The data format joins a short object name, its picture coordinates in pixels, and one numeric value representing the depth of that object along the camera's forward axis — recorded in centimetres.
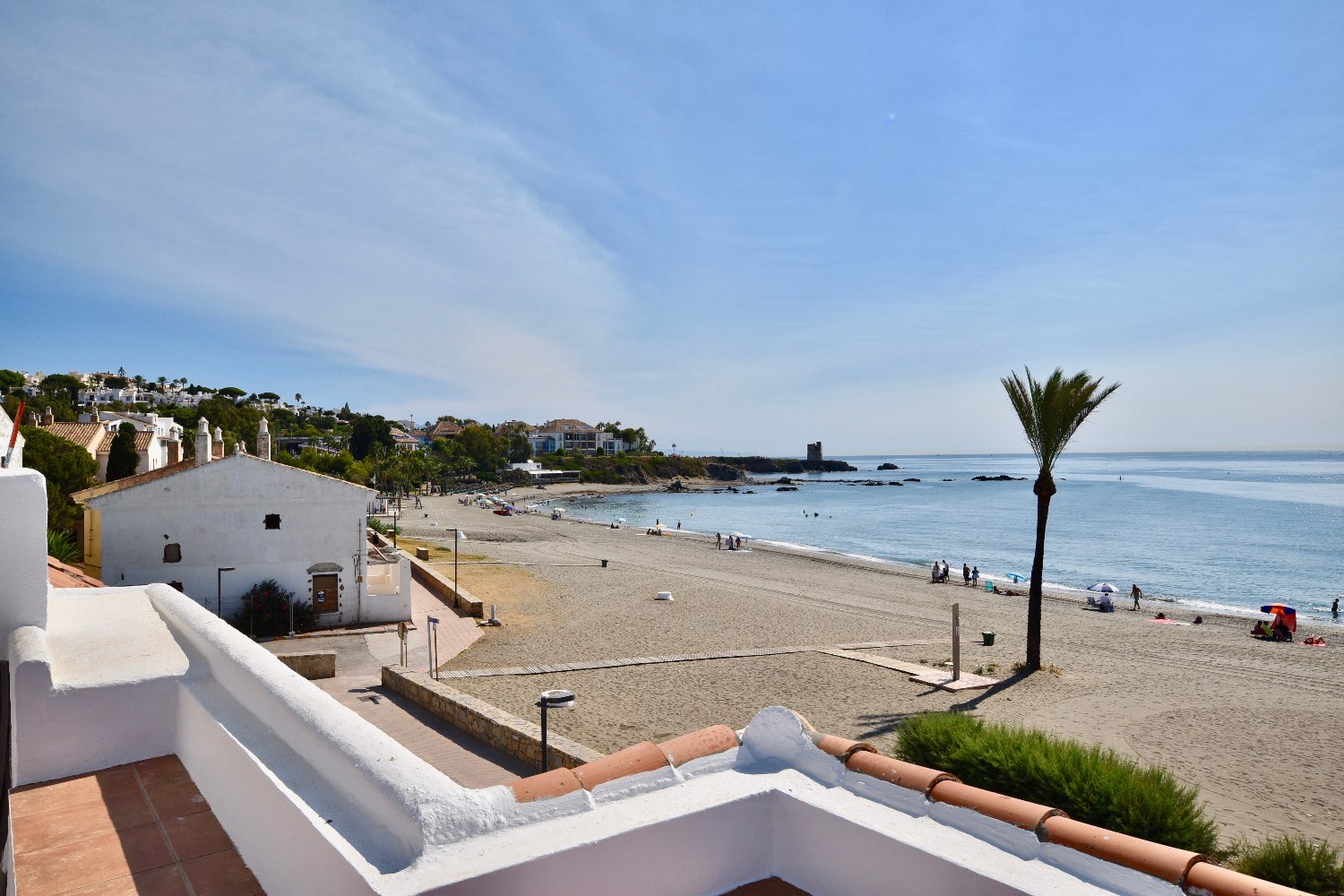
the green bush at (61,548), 1674
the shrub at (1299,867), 678
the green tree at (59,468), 2119
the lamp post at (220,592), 1823
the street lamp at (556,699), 745
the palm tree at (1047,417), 1748
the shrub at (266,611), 1858
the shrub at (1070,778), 762
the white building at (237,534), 1770
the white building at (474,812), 209
